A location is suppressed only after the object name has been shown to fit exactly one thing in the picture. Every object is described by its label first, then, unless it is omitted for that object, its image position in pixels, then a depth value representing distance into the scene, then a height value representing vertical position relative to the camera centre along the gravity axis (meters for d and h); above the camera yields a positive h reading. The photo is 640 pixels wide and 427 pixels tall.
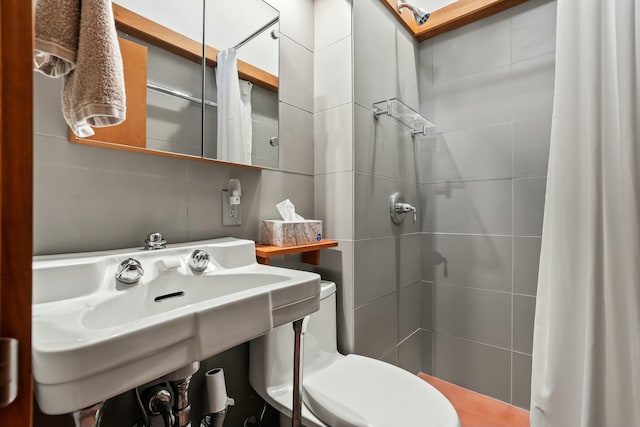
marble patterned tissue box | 1.16 -0.07
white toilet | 0.91 -0.60
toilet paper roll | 0.91 -0.54
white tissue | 1.24 +0.02
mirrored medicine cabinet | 0.87 +0.47
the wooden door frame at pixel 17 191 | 0.26 +0.02
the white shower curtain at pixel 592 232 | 0.93 -0.06
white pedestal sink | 0.41 -0.19
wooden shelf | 1.07 -0.13
